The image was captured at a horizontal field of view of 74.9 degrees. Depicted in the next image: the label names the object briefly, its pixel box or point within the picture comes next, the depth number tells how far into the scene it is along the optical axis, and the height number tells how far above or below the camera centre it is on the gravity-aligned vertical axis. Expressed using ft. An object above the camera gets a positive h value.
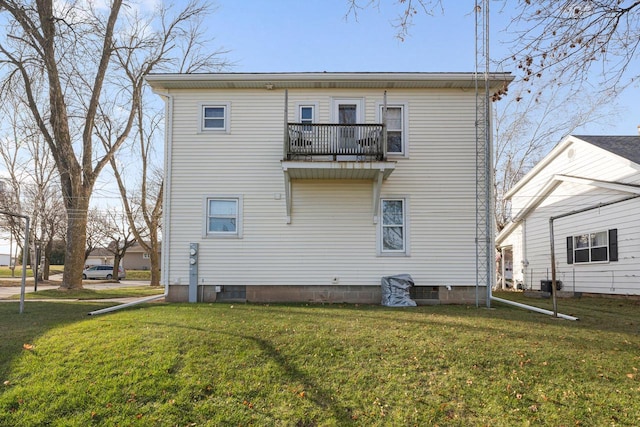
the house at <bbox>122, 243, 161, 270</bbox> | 195.21 -8.17
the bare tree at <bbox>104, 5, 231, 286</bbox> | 68.08 +14.29
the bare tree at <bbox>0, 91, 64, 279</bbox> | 82.23 +9.47
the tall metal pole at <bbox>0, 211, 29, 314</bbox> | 29.44 -2.01
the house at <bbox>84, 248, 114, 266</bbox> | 197.82 -6.98
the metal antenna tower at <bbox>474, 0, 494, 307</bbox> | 35.45 +5.09
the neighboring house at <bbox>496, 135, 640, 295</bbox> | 42.19 +3.56
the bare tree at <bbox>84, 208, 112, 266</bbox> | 126.72 +5.05
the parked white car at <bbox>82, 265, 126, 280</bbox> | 128.22 -8.84
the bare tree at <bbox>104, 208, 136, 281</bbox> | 119.65 +2.81
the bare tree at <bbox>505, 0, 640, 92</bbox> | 18.47 +9.79
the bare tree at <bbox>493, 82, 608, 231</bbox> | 82.36 +15.29
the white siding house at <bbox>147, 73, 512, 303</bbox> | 36.76 +4.11
